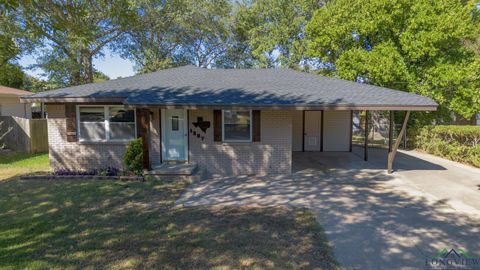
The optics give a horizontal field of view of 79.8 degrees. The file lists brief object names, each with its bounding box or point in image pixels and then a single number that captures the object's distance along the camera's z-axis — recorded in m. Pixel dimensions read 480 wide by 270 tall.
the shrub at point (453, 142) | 11.13
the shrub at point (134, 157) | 8.62
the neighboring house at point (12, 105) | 19.17
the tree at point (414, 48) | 13.66
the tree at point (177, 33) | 21.34
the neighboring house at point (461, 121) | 19.86
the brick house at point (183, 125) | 8.96
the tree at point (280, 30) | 21.33
